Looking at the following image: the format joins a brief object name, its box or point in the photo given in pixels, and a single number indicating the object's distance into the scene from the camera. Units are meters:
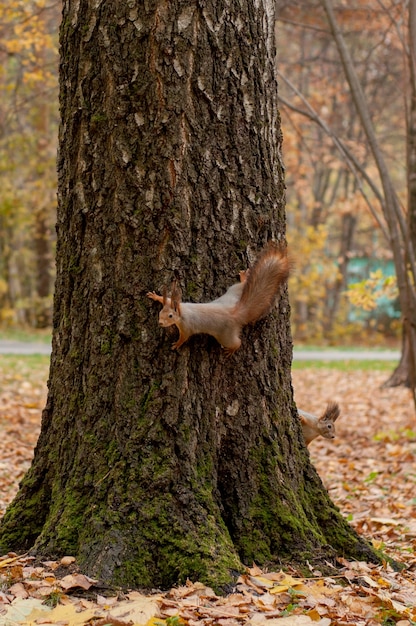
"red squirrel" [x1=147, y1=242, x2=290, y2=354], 6.01
